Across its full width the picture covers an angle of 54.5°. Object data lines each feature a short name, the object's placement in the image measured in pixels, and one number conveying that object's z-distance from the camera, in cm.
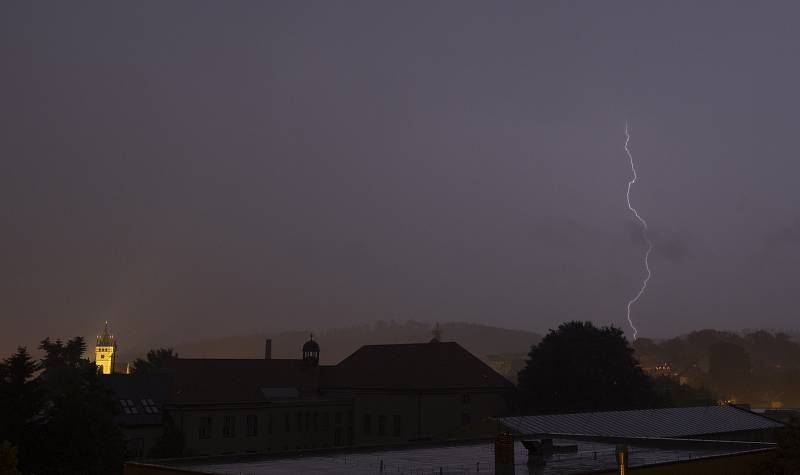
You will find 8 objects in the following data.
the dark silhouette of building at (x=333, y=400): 7388
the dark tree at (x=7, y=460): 2638
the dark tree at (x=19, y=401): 4572
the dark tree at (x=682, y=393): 10859
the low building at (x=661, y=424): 5475
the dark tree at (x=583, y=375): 8019
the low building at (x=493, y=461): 2930
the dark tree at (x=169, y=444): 6675
